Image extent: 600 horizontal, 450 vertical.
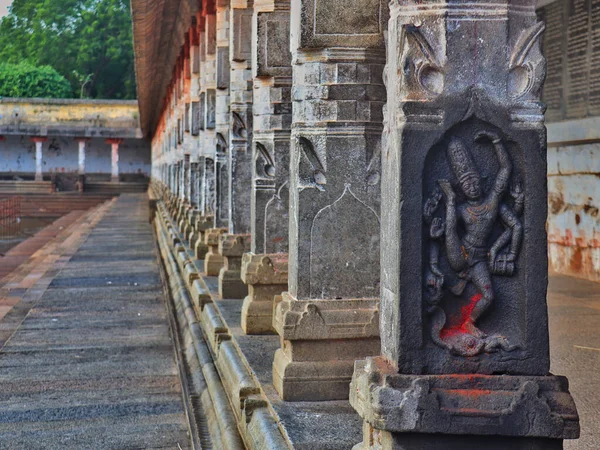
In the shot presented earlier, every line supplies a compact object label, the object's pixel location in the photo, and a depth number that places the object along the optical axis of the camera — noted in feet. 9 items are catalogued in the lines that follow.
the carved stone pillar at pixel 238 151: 23.80
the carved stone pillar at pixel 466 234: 8.21
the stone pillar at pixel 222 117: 31.60
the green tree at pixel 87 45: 205.87
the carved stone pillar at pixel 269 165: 18.53
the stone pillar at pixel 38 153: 150.20
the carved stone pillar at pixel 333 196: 13.67
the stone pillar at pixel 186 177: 51.91
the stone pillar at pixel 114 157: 151.22
